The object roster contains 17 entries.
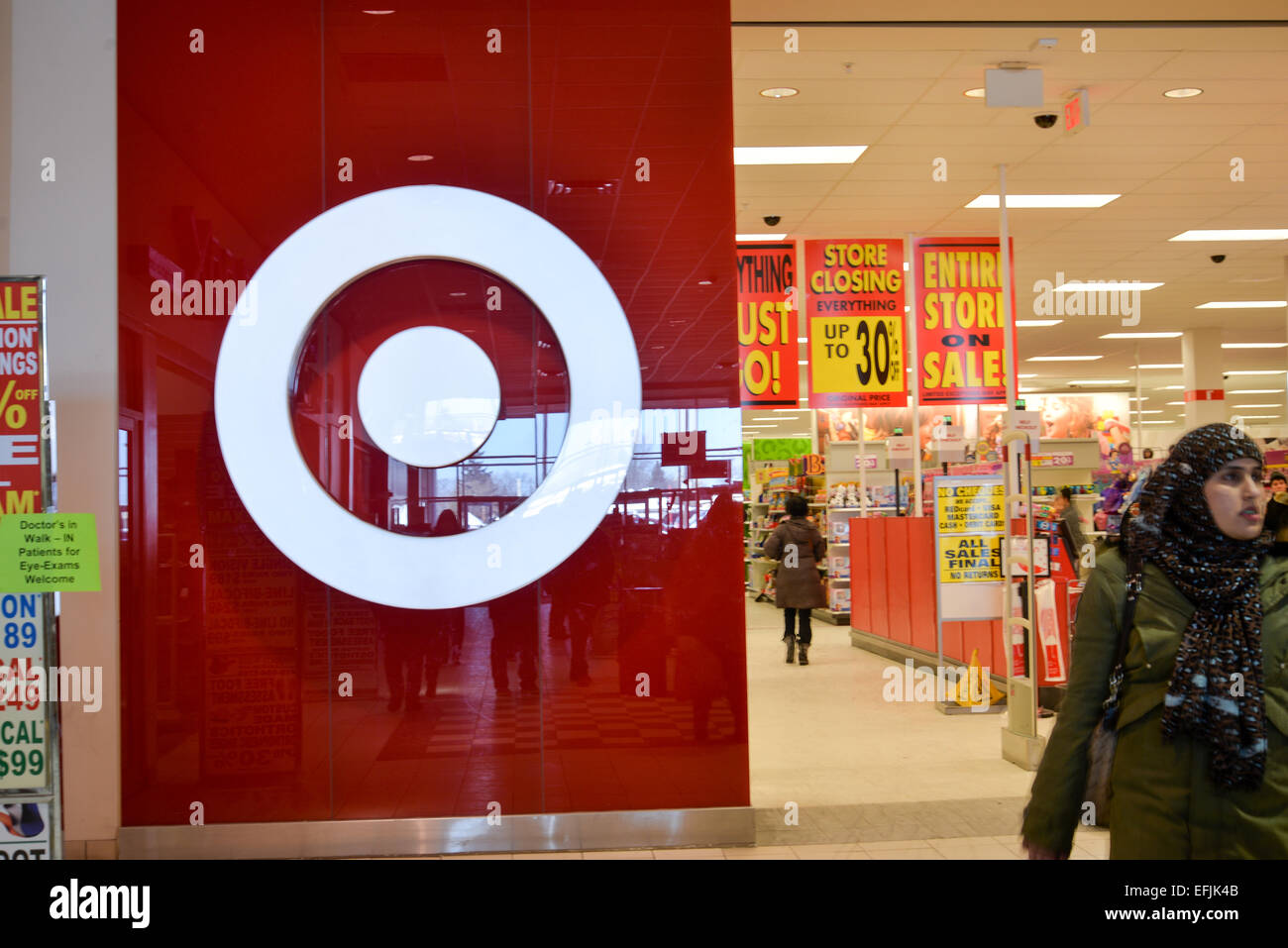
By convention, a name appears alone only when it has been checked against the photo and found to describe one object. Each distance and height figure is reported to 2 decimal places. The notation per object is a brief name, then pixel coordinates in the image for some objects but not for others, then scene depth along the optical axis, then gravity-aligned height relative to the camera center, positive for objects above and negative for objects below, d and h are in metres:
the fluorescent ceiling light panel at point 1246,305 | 13.17 +2.43
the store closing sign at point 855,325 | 8.80 +1.52
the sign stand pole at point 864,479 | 11.52 +0.17
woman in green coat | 1.82 -0.37
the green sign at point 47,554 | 3.12 -0.14
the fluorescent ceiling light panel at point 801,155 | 7.23 +2.51
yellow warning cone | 7.31 -1.46
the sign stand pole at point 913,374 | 8.62 +1.03
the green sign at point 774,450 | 18.22 +0.85
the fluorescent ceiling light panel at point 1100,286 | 11.98 +2.48
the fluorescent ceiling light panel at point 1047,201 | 8.51 +2.50
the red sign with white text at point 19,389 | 3.15 +0.39
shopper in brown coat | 9.36 -0.61
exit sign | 6.02 +2.35
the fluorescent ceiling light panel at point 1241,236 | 9.73 +2.48
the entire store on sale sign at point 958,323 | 8.60 +1.48
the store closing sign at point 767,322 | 8.76 +1.55
